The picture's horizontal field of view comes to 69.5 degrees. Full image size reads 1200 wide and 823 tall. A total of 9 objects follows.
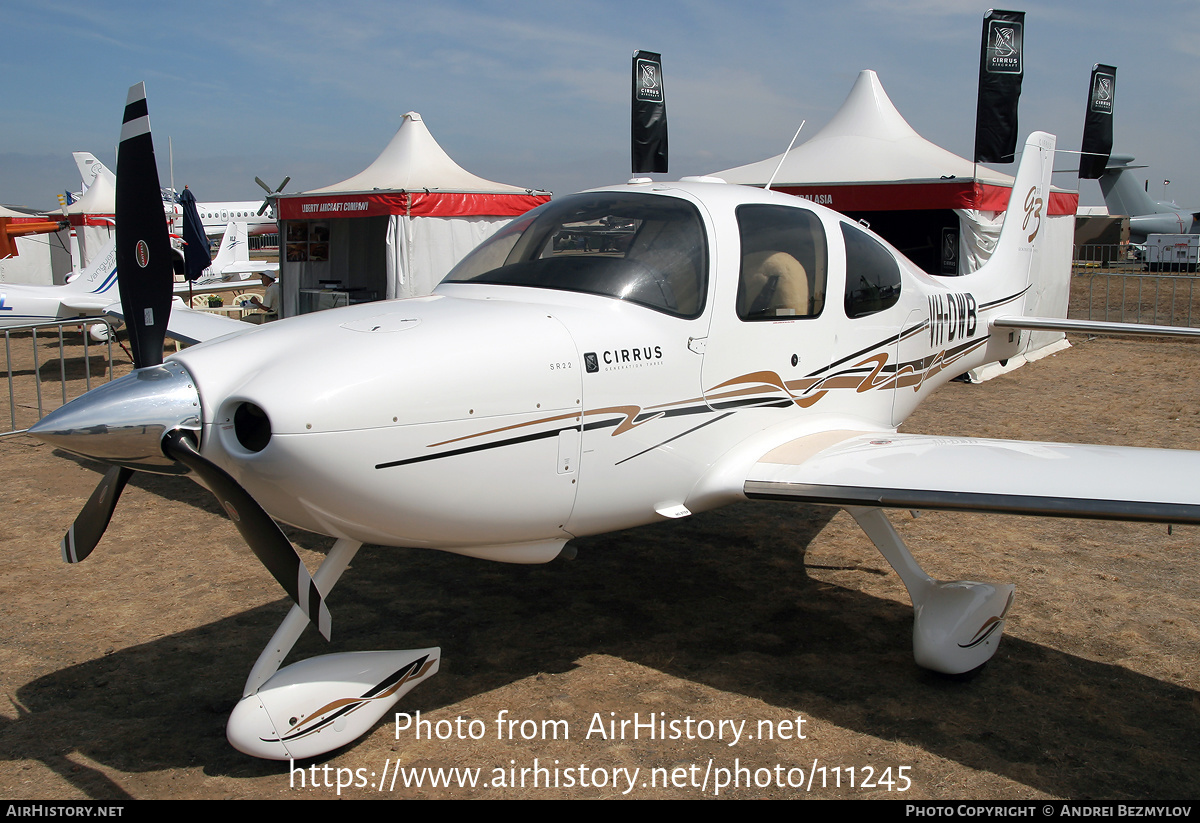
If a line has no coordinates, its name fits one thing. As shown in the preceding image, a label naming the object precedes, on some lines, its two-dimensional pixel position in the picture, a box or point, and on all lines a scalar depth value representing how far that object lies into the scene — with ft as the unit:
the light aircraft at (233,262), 92.32
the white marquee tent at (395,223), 44.50
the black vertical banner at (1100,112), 52.70
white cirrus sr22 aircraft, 9.62
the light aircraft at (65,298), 53.62
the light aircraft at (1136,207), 152.66
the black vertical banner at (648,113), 52.29
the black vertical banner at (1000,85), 42.14
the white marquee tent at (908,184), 41.37
